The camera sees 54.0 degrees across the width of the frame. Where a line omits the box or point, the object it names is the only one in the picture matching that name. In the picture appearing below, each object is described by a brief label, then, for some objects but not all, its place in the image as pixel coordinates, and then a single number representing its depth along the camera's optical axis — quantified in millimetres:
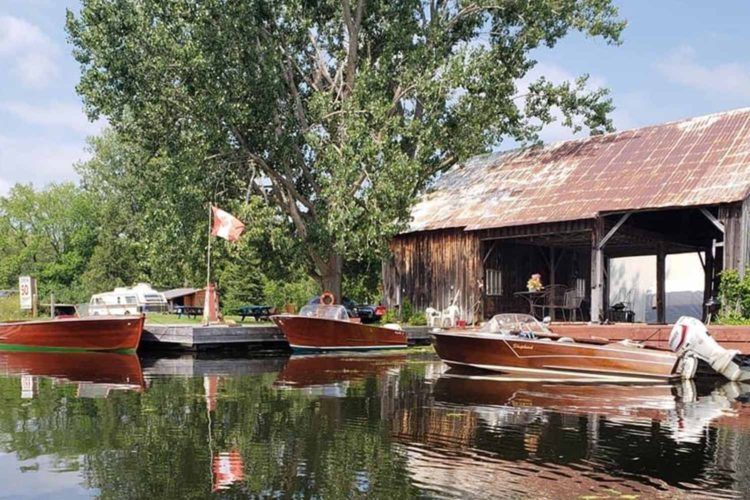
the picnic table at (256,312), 27422
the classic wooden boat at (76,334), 20562
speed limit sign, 26906
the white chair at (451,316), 23609
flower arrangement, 20652
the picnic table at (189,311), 30608
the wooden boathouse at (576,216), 18891
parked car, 26516
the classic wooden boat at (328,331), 20781
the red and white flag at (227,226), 20828
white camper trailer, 23361
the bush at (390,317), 25483
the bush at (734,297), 16797
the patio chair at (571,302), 23297
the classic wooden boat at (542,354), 14367
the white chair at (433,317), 24073
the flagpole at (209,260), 21875
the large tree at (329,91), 21672
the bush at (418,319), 24922
